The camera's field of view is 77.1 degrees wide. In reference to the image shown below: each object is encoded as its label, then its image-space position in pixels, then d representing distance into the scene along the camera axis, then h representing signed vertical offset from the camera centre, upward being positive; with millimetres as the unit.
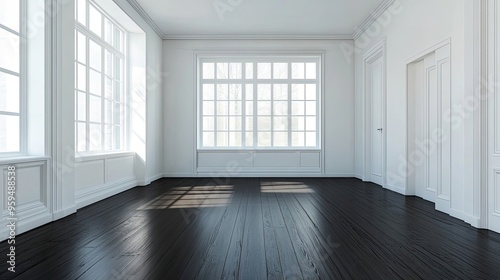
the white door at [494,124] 2990 +151
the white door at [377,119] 5807 +412
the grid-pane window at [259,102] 7438 +898
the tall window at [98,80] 4395 +954
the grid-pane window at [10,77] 2953 +617
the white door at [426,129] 4312 +160
